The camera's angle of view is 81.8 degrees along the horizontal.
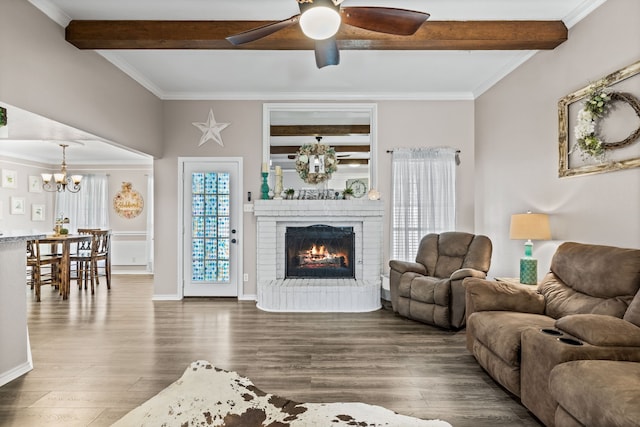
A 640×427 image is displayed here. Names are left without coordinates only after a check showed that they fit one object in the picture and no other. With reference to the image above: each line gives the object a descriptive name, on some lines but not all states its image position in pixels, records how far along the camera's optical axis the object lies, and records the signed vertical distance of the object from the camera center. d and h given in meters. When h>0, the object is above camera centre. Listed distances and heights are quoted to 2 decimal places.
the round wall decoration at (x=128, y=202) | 8.30 +0.29
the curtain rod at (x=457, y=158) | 5.32 +0.81
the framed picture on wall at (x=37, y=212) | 8.04 +0.07
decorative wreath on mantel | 5.38 +0.79
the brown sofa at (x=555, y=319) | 2.04 -0.70
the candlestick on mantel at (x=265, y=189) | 5.23 +0.36
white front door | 5.41 -0.19
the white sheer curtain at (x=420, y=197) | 5.26 +0.25
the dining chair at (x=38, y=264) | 5.49 -0.76
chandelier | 6.61 +0.66
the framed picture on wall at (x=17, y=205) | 7.57 +0.21
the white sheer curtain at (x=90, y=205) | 8.28 +0.22
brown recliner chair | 3.90 -0.73
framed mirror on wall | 5.32 +1.46
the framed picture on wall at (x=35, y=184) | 8.01 +0.68
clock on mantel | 8.59 +0.69
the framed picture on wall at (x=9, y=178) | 7.43 +0.75
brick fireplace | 5.07 -0.26
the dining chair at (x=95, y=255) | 6.25 -0.71
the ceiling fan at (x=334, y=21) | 2.08 +1.19
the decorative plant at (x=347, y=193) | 5.22 +0.31
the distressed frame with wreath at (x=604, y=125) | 2.65 +0.71
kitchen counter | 2.78 -0.74
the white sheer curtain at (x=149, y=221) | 8.12 -0.14
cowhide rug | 2.12 -1.19
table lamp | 3.39 -0.17
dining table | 5.59 -0.64
